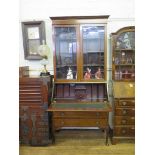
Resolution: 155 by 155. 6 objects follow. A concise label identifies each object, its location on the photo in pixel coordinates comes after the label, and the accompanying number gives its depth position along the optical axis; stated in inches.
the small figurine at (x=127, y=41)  95.1
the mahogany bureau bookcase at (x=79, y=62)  92.7
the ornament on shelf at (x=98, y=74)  97.1
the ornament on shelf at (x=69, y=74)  97.2
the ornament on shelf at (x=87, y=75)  96.3
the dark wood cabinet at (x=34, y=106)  86.5
